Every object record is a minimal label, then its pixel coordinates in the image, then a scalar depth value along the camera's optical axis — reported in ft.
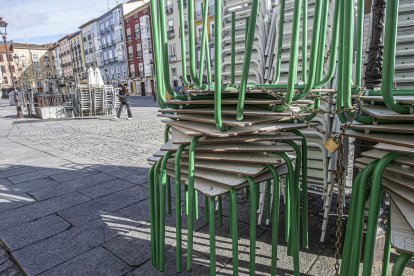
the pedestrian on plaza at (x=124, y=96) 42.11
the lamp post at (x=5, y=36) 50.15
